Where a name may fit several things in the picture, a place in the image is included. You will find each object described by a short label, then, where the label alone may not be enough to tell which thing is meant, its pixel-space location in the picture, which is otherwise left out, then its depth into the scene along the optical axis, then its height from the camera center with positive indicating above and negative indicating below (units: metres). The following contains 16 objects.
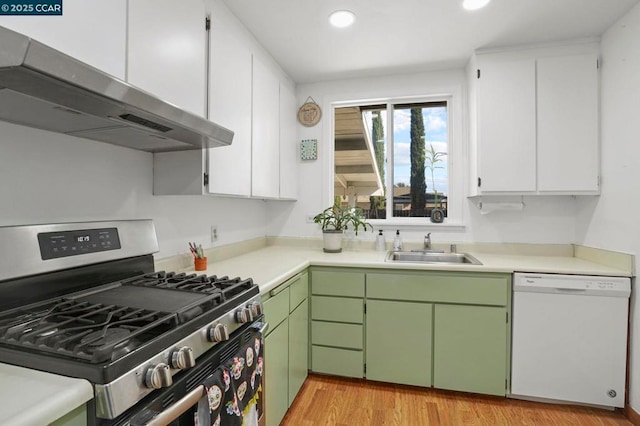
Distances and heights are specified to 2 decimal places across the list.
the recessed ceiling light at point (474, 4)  1.83 +1.21
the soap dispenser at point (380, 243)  2.79 -0.27
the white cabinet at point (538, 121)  2.22 +0.66
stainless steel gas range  0.73 -0.31
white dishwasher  1.92 -0.77
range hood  0.71 +0.31
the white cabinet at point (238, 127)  1.61 +0.54
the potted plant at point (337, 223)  2.72 -0.09
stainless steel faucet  2.70 -0.25
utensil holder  1.81 -0.29
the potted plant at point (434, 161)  2.86 +0.46
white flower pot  2.71 -0.24
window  2.87 +0.51
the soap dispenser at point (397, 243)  2.71 -0.26
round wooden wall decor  3.01 +0.93
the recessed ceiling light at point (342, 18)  1.95 +1.21
